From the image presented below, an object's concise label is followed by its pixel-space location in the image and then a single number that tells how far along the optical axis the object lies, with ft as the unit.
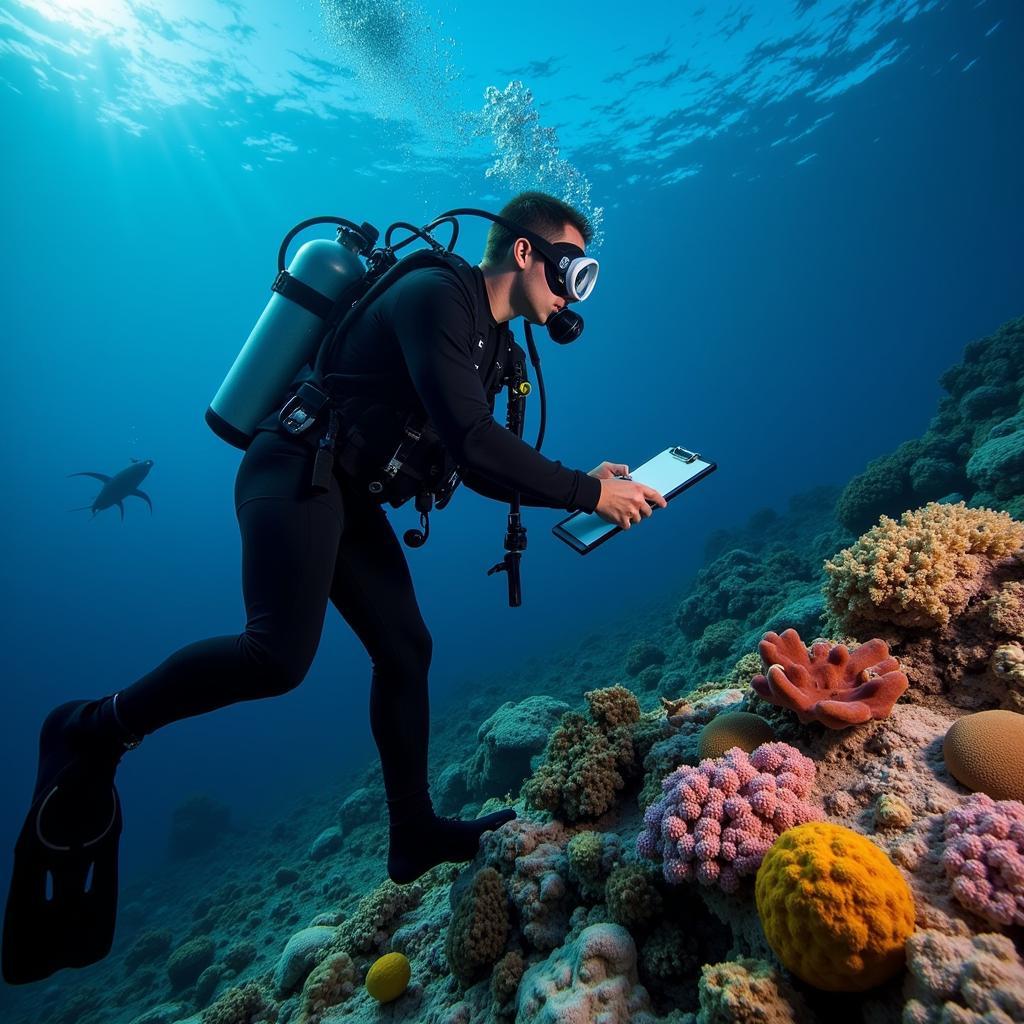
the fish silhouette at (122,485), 56.39
